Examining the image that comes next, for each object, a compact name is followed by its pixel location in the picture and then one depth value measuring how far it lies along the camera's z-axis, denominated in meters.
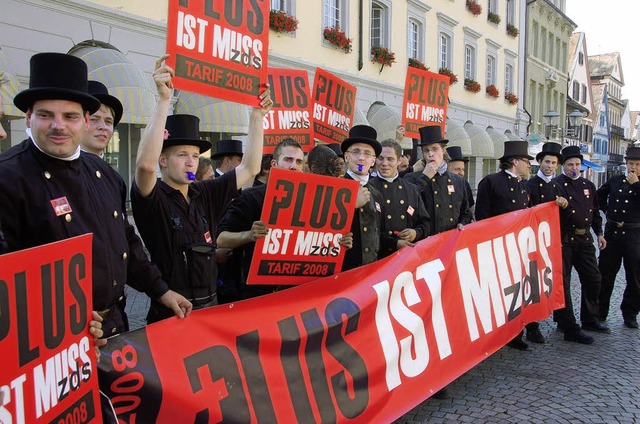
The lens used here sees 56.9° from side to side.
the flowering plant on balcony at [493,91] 26.31
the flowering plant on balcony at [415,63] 19.61
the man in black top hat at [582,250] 6.63
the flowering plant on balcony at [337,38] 15.68
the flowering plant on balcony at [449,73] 21.48
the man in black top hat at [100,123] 3.48
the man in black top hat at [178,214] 3.29
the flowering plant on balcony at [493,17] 26.18
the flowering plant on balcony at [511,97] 28.84
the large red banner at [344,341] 2.76
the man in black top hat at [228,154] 6.98
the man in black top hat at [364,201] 4.43
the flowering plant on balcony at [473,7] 23.86
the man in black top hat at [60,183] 2.40
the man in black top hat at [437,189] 5.86
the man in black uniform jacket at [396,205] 4.98
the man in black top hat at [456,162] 8.93
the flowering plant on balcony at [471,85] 24.06
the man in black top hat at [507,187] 6.48
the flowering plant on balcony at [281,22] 13.66
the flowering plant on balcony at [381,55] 17.61
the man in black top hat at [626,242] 6.97
